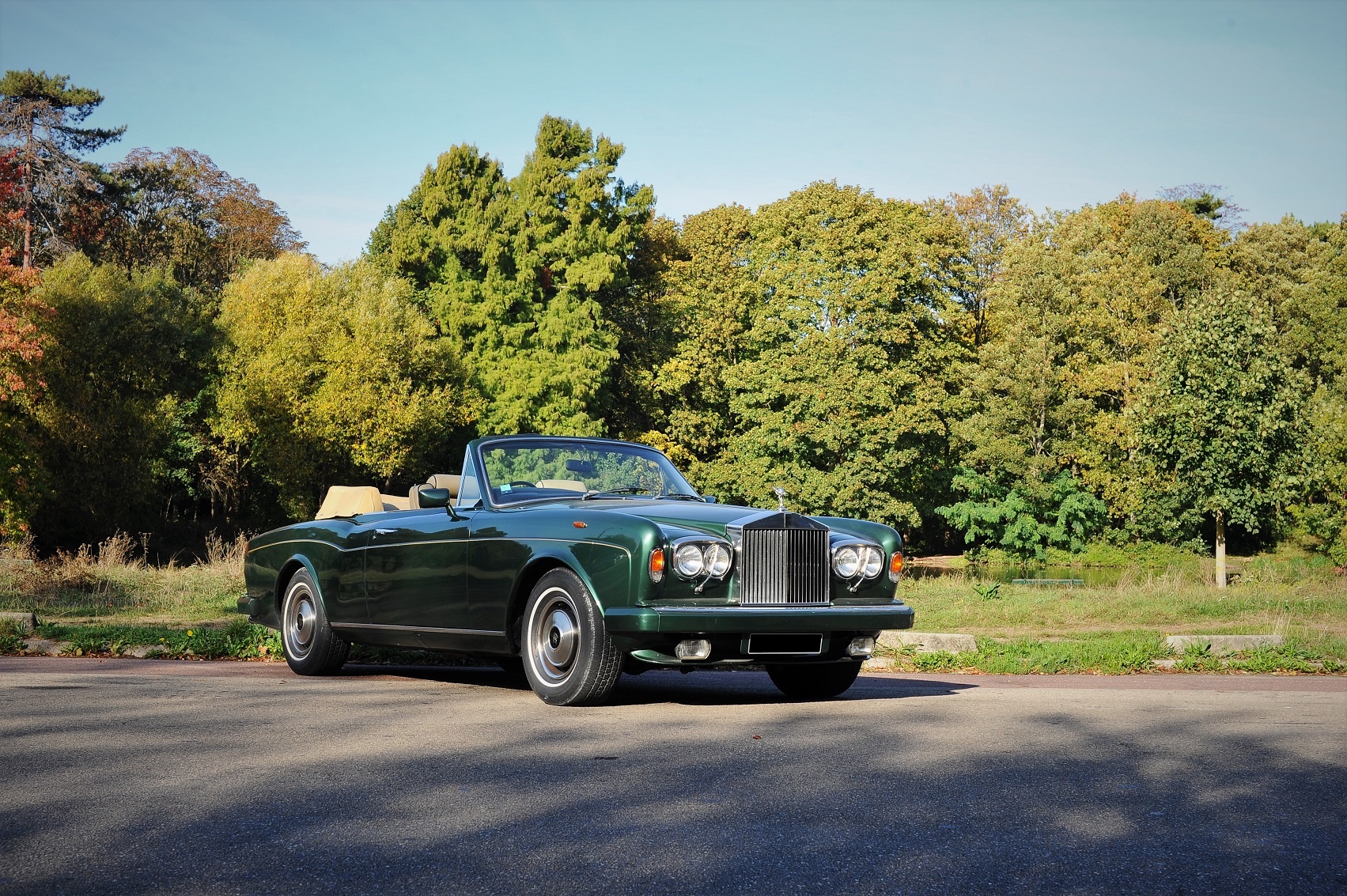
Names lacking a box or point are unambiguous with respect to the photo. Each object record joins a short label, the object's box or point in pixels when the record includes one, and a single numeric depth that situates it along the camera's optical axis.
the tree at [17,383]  30.25
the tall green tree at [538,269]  47.00
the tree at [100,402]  38.56
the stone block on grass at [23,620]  12.68
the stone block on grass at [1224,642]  12.66
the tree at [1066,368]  49.22
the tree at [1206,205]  62.28
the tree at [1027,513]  48.81
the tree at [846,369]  42.59
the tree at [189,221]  53.47
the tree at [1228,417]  37.78
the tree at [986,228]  55.81
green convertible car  7.24
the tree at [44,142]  46.12
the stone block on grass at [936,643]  12.34
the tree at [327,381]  44.31
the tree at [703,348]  48.81
